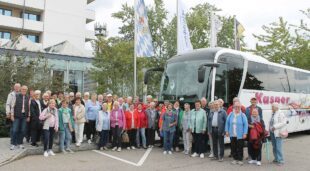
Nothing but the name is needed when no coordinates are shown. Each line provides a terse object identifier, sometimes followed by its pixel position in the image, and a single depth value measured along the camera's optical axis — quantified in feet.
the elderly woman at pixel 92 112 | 40.73
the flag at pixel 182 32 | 60.95
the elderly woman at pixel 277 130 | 33.65
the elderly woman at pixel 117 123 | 40.16
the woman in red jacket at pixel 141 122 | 41.38
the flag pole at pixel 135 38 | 57.00
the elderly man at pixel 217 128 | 35.17
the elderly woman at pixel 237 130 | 33.37
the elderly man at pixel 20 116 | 36.01
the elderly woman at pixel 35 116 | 36.86
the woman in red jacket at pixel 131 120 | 41.01
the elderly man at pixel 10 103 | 36.29
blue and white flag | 58.13
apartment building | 137.39
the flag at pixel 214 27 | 67.87
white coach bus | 41.06
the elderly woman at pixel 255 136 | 33.19
